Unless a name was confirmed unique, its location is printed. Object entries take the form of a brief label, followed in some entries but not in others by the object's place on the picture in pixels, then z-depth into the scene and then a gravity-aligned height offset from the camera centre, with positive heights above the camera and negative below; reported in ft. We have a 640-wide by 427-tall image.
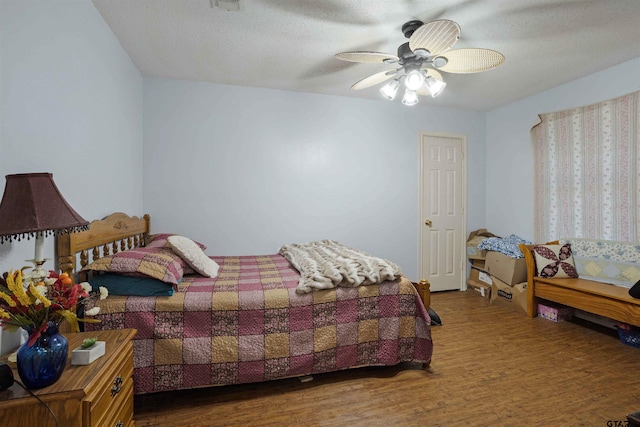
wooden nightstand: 3.13 -2.01
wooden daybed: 8.19 -2.46
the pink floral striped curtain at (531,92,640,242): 9.57 +1.55
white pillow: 7.50 -1.05
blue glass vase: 3.23 -1.59
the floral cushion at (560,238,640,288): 9.29 -1.47
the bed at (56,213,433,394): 5.91 -2.36
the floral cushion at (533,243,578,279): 10.57 -1.65
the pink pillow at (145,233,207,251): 8.19 -0.77
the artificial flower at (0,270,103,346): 3.16 -0.97
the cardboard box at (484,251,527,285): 11.49 -2.08
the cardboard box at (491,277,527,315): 11.24 -3.13
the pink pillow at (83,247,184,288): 5.97 -1.02
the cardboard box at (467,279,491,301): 12.98 -3.29
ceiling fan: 5.92 +3.61
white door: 14.02 +0.23
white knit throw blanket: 6.78 -1.33
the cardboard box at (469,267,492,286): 13.10 -2.77
